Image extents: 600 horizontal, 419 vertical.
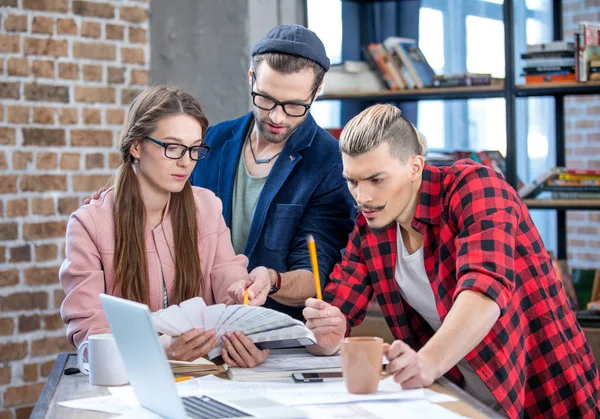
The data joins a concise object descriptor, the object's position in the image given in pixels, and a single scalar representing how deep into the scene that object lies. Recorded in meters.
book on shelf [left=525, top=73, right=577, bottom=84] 3.59
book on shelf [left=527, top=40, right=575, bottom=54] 3.58
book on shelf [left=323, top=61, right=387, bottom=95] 3.94
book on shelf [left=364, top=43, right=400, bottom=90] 3.88
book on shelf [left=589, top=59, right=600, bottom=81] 3.52
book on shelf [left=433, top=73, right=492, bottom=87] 3.71
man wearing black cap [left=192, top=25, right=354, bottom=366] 2.20
